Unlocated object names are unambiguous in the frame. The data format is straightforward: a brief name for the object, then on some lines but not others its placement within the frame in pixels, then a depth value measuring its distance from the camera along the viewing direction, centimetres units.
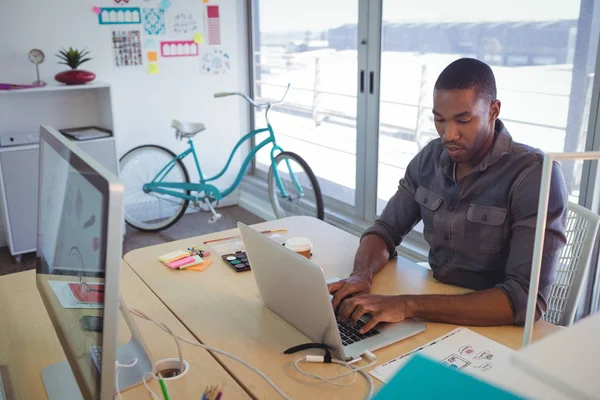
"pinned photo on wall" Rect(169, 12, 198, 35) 415
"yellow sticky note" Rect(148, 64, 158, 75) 411
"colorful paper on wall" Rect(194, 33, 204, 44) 427
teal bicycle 378
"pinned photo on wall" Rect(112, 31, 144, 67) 395
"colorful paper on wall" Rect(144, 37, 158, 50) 406
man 136
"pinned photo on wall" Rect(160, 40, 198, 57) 415
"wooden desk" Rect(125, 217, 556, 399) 115
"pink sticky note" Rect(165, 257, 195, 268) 170
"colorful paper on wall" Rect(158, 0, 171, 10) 406
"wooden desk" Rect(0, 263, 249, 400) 112
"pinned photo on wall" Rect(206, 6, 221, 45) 430
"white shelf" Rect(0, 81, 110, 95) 345
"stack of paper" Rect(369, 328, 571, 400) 116
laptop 116
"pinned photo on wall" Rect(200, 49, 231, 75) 434
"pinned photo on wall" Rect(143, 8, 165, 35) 402
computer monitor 77
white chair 153
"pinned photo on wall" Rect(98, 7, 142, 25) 386
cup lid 168
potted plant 360
